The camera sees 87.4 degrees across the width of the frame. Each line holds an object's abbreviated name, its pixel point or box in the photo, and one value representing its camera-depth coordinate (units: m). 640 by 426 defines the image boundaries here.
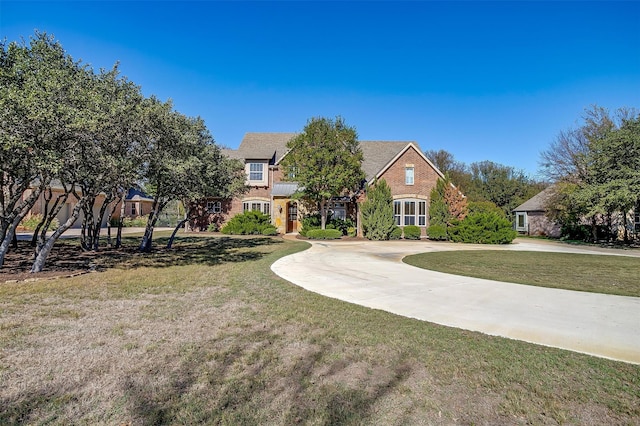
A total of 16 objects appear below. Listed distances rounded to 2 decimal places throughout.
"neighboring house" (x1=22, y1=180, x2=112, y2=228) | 27.10
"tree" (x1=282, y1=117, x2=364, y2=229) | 22.12
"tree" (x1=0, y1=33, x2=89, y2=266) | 6.99
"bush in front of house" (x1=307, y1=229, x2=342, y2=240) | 22.55
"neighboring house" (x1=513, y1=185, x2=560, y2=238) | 32.38
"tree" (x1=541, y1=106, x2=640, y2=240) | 20.16
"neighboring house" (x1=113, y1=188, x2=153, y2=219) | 40.28
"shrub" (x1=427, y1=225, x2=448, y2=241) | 23.33
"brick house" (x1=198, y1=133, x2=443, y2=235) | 25.56
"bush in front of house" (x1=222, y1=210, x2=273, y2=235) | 25.40
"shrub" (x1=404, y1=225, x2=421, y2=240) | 23.89
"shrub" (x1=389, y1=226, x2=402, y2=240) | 23.62
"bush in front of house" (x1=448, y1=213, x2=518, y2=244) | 21.81
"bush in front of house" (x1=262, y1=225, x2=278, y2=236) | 24.94
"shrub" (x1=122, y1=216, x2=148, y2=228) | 36.66
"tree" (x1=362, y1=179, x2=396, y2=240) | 23.09
